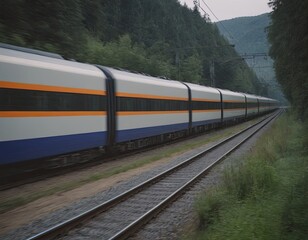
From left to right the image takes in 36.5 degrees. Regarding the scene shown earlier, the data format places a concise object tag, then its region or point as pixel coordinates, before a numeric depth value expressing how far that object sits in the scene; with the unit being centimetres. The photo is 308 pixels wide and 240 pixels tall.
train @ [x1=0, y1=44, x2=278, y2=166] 1131
